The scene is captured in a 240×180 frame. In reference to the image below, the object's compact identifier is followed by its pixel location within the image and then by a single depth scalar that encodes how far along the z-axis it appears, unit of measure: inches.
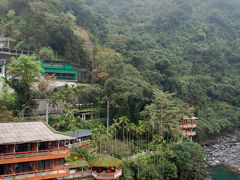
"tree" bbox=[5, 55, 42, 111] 1459.2
